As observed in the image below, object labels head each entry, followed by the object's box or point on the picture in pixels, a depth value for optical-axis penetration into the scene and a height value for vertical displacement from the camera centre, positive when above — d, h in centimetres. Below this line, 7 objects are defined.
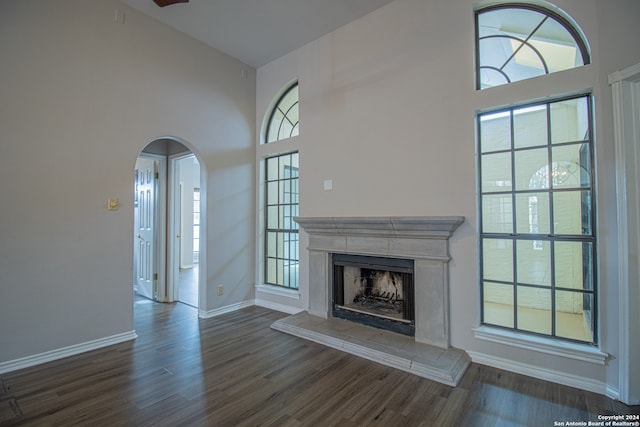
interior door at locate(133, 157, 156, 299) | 484 -14
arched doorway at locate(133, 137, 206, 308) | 473 -6
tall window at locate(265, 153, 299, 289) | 428 -3
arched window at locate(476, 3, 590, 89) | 243 +150
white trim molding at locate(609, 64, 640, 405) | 201 -3
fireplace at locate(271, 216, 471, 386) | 270 -82
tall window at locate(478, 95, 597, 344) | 233 -1
